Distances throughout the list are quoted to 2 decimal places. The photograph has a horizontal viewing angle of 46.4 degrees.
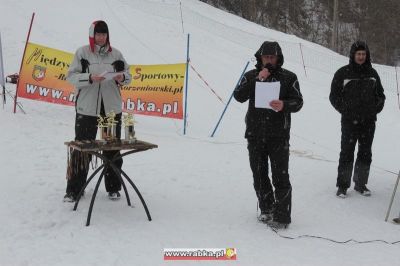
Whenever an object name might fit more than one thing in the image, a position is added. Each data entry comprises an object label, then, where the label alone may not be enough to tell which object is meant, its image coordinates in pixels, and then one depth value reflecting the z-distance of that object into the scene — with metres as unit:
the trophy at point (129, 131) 5.15
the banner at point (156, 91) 9.59
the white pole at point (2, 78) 9.49
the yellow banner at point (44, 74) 9.48
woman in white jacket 5.32
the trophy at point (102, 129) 5.11
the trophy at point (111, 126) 5.13
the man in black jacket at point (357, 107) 6.15
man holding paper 4.92
